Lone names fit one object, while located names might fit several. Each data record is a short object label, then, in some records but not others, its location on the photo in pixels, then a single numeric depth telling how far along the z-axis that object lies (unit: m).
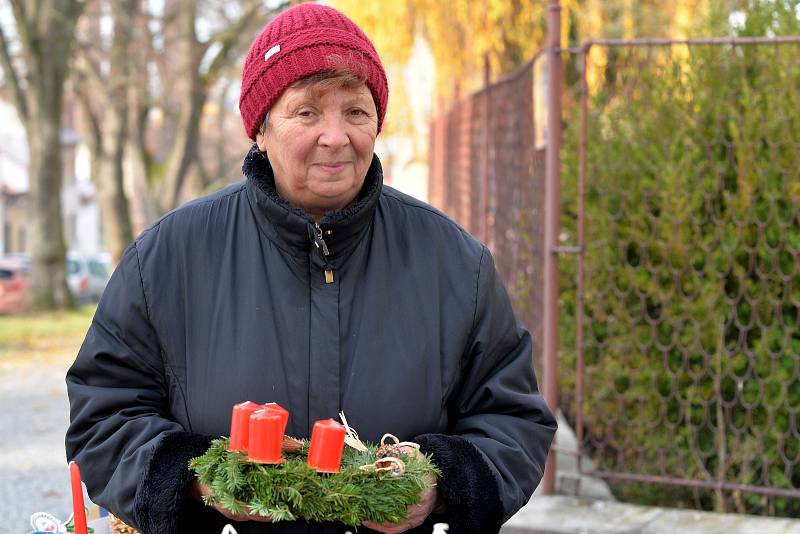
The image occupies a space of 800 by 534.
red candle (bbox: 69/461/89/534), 2.12
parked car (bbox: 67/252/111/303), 34.75
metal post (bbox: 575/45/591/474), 5.21
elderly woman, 2.19
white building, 47.66
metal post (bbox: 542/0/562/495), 5.26
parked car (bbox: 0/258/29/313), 26.33
